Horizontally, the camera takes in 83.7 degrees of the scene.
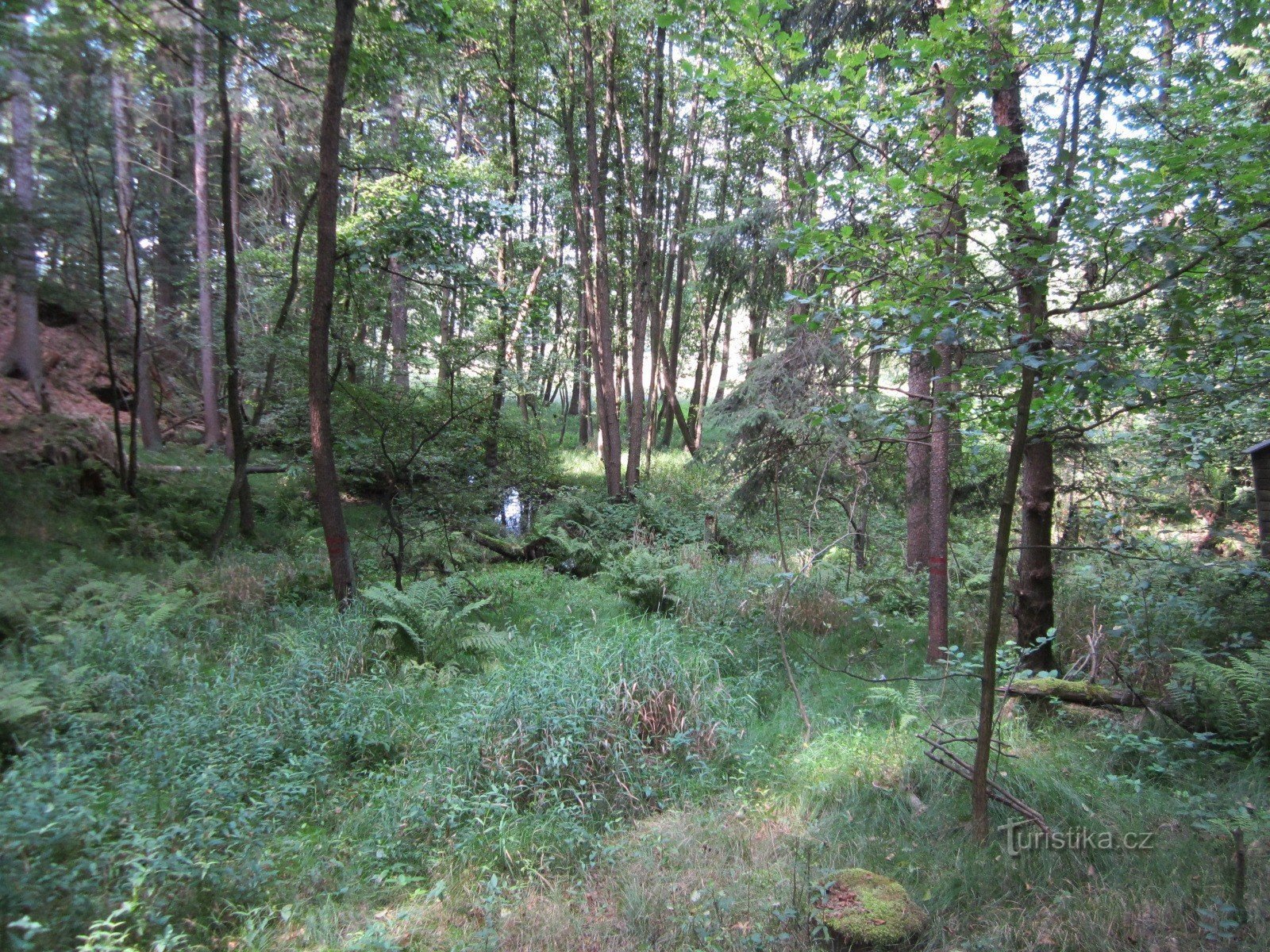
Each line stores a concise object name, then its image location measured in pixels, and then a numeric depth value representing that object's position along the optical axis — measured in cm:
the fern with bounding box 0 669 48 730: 433
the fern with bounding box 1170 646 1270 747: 435
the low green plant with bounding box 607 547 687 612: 860
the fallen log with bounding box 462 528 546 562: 1188
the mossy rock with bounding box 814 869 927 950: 297
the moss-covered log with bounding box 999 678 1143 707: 511
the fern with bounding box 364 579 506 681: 669
